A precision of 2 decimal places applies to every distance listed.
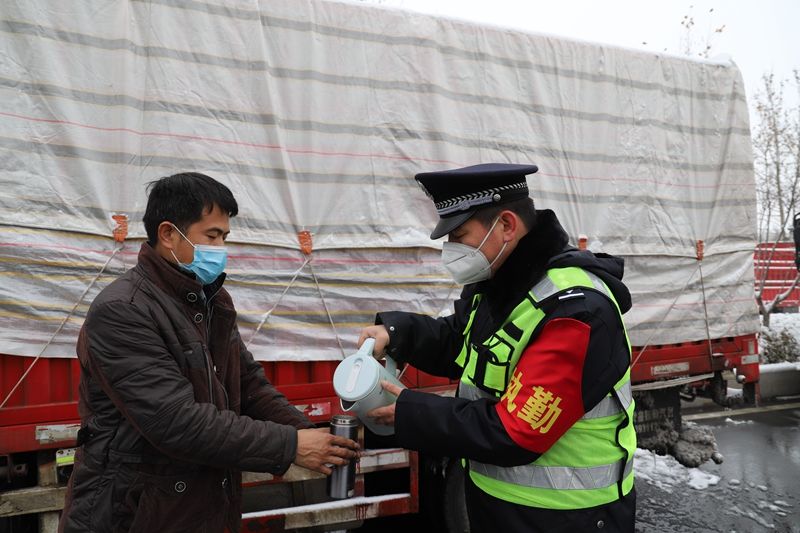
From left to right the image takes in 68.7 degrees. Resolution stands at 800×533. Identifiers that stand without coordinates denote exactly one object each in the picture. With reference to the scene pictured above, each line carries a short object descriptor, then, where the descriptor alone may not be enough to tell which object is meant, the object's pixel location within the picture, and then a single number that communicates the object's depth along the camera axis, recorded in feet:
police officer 5.15
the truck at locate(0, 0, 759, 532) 8.09
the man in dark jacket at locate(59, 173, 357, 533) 5.47
